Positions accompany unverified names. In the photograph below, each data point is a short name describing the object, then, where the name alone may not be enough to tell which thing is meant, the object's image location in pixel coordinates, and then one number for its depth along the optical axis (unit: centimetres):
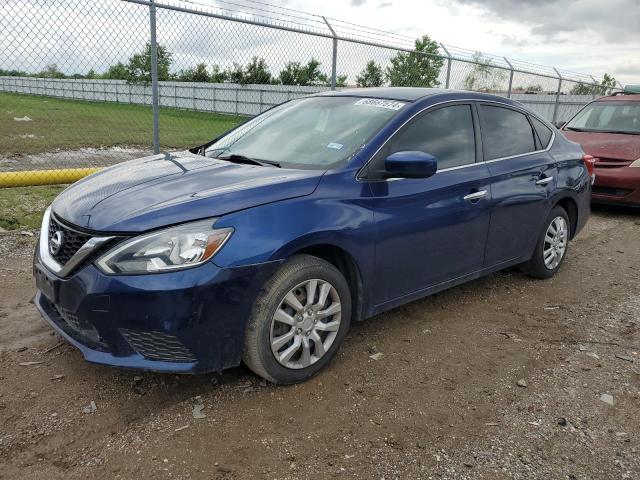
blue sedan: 261
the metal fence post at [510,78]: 1321
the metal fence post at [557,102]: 1610
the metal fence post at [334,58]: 853
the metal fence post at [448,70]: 1112
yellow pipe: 633
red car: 786
